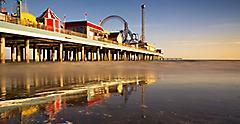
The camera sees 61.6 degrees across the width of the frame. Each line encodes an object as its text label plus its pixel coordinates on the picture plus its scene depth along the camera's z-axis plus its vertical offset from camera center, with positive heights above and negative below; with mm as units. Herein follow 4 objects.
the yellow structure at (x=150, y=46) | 102581 +7083
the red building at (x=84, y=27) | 45469 +7542
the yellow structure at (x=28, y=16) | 31777 +7098
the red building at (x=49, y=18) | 34594 +7073
